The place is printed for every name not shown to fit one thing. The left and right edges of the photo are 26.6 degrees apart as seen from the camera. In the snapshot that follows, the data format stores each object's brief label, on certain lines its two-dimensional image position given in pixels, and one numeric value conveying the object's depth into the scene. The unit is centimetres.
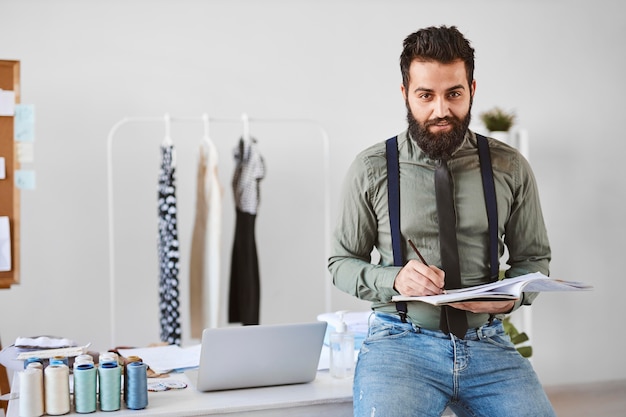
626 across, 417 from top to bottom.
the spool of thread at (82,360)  326
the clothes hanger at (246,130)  520
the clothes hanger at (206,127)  514
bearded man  332
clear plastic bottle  355
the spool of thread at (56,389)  319
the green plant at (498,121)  582
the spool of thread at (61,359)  333
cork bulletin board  420
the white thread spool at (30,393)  316
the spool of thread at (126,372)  326
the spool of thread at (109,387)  323
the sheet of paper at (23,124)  429
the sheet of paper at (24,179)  425
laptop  335
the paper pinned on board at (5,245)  419
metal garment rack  508
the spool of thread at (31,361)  333
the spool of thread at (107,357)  329
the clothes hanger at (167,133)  512
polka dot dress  509
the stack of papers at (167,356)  363
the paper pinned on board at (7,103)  432
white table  325
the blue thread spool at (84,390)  321
